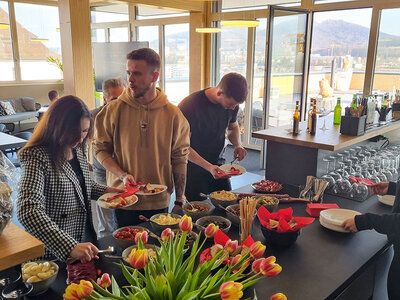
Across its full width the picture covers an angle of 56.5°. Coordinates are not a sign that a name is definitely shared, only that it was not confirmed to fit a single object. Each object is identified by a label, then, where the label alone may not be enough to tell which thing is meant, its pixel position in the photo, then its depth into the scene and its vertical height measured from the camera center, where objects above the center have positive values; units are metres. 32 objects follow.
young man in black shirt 2.92 -0.54
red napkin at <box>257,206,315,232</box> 1.71 -0.72
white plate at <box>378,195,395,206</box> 2.38 -0.85
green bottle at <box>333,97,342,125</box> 3.21 -0.44
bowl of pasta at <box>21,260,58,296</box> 1.33 -0.77
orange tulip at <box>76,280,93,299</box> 0.86 -0.52
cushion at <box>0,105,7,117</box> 8.59 -1.18
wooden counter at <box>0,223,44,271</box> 1.04 -0.53
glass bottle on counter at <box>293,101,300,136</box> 2.75 -0.43
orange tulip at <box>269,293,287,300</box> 0.91 -0.56
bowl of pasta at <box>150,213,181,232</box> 1.81 -0.77
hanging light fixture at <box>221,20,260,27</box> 5.27 +0.54
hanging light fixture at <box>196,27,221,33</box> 6.27 +0.53
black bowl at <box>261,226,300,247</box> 1.70 -0.78
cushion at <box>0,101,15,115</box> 8.69 -1.09
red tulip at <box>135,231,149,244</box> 1.14 -0.53
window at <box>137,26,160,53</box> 8.49 +0.60
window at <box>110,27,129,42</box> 9.00 +0.64
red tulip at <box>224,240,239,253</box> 1.12 -0.54
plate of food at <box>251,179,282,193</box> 2.48 -0.82
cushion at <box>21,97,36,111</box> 9.32 -1.06
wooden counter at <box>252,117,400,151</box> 2.46 -0.52
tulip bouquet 0.90 -0.55
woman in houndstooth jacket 1.53 -0.56
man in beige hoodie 2.31 -0.46
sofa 8.77 -1.17
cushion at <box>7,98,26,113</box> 9.12 -1.07
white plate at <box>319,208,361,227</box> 1.97 -0.81
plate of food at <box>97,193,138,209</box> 1.98 -0.74
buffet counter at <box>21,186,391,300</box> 1.44 -0.86
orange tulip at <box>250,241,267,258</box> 1.07 -0.53
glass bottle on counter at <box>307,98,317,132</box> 2.80 -0.38
